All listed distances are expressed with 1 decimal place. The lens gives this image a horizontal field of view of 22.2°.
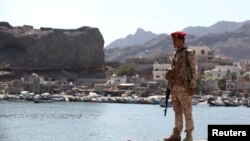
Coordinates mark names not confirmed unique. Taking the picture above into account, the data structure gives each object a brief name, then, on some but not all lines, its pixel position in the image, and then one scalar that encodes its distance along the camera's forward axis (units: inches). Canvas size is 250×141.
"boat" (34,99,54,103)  4842.0
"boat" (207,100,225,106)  4761.3
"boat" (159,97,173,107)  4175.7
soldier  448.8
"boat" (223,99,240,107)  4788.4
